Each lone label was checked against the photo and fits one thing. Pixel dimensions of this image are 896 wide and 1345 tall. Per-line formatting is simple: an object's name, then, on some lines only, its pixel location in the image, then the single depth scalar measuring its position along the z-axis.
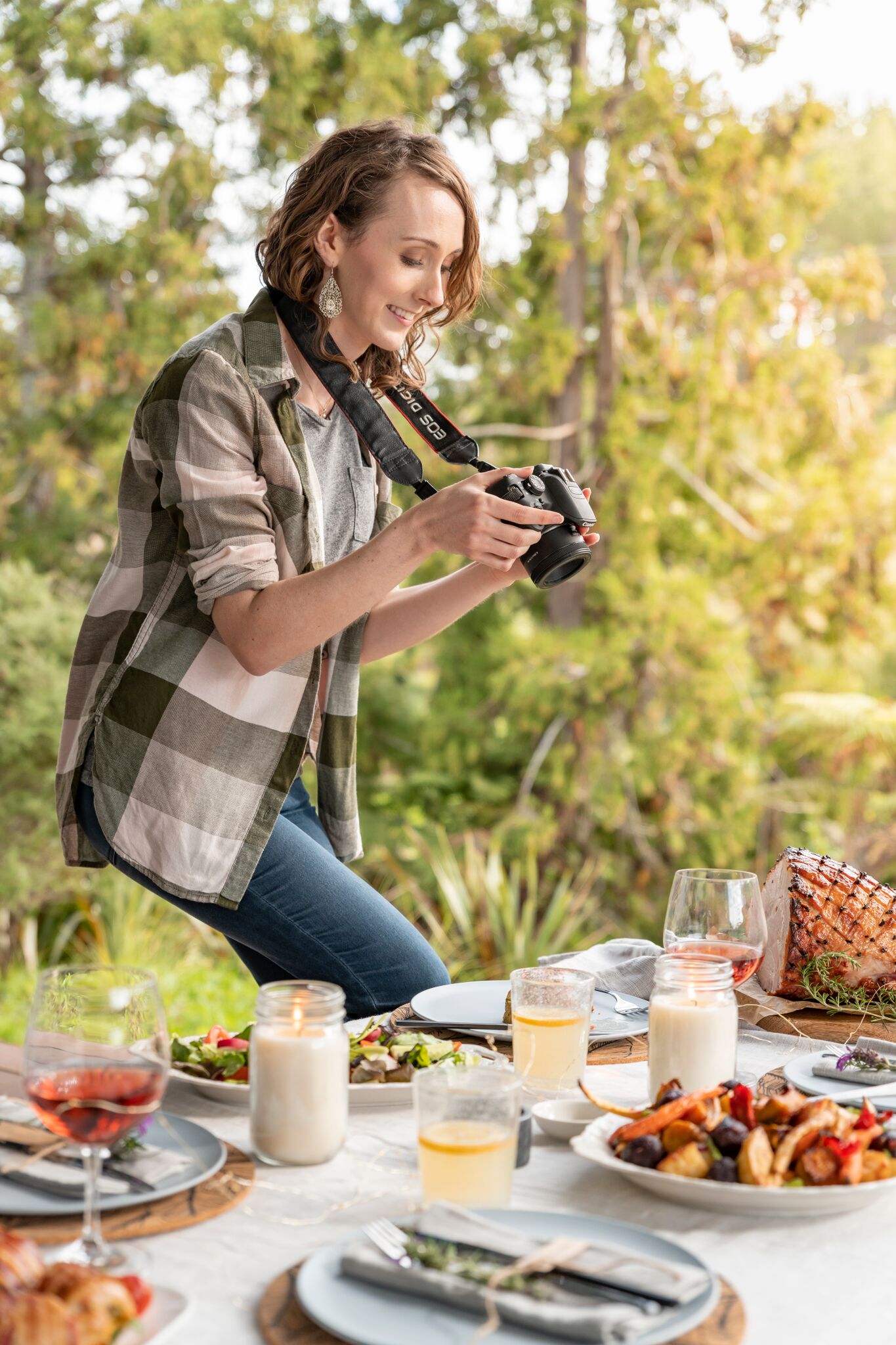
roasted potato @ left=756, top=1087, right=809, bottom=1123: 0.97
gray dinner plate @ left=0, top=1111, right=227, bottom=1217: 0.87
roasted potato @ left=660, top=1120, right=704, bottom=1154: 0.95
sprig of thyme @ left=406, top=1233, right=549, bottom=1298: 0.74
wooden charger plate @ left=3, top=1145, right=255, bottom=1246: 0.86
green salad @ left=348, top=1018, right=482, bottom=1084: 1.14
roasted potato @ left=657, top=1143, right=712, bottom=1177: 0.93
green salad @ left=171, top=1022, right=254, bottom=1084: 1.16
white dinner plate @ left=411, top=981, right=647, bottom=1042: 1.34
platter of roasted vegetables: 0.90
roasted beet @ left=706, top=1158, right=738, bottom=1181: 0.92
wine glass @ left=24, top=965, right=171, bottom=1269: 0.81
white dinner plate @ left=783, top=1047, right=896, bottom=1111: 1.13
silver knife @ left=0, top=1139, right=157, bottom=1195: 0.91
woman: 1.65
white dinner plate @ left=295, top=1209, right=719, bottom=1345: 0.71
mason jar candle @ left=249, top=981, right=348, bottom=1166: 0.99
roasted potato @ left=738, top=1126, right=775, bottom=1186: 0.91
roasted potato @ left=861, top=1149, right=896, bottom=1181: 0.92
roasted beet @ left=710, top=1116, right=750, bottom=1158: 0.94
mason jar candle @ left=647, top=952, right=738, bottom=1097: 1.13
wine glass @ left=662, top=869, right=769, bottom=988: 1.25
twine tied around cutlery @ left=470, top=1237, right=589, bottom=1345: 0.72
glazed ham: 1.50
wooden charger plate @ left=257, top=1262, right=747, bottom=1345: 0.73
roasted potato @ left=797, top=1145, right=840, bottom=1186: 0.92
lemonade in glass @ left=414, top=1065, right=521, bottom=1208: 0.90
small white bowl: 1.06
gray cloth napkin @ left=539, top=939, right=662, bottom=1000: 1.52
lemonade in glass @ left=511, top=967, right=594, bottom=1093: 1.18
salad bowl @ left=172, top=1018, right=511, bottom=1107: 1.12
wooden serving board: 1.42
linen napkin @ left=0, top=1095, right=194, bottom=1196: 0.90
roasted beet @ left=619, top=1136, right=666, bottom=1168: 0.94
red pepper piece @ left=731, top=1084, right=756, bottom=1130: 0.97
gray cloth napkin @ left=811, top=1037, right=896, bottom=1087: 1.17
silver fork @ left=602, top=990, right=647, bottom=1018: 1.41
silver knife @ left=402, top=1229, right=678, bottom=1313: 0.73
